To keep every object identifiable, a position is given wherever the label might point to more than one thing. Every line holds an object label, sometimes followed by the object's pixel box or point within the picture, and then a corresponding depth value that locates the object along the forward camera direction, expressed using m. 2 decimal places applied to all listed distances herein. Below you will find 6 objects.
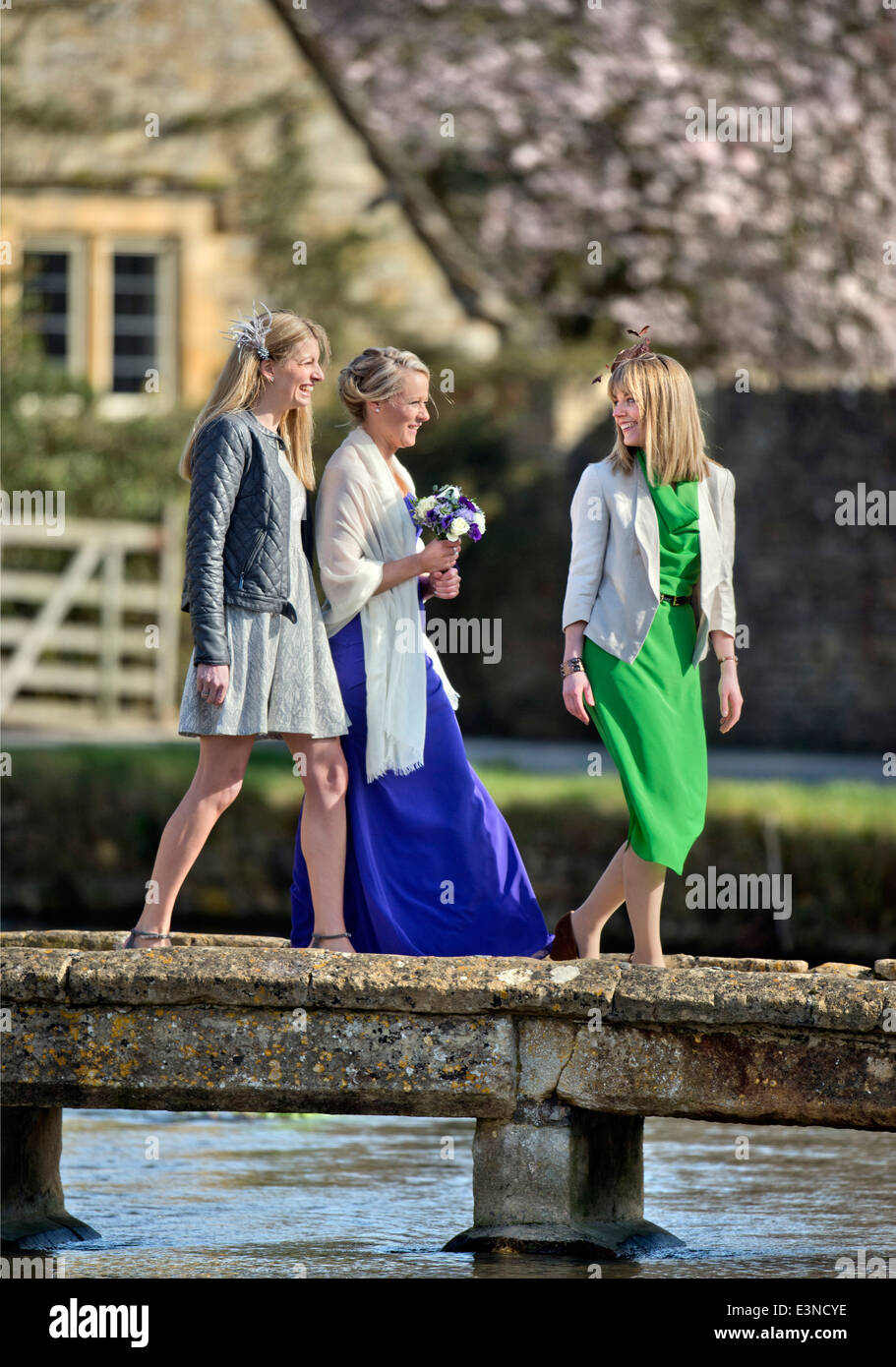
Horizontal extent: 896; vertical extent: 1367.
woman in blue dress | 12.21
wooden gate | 37.28
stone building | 38.50
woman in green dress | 11.98
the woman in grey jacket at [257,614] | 11.77
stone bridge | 10.82
